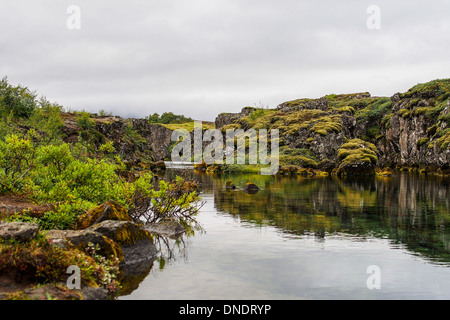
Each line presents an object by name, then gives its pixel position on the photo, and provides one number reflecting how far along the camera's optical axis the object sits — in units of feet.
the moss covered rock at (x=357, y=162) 289.94
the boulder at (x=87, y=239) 50.98
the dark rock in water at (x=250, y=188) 170.48
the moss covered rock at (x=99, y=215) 62.28
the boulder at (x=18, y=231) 42.80
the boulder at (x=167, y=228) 81.35
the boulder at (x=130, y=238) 58.29
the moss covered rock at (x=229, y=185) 188.03
